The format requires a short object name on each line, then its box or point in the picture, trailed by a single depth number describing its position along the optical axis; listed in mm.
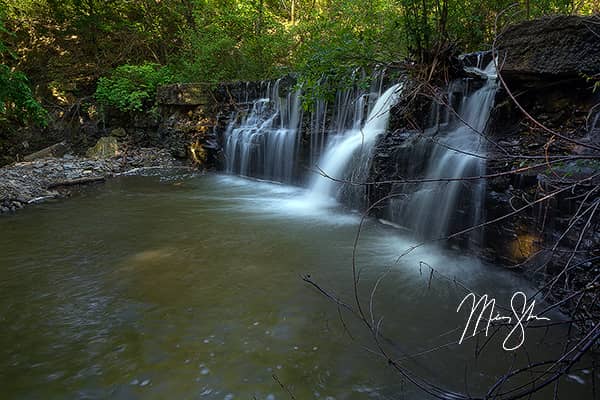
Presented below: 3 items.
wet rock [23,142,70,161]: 11143
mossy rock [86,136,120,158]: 11186
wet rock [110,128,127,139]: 12070
